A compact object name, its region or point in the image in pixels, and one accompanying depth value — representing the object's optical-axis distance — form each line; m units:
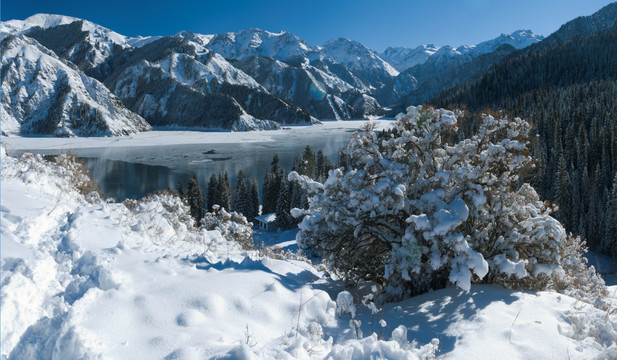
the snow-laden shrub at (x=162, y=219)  9.31
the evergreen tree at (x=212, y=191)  65.06
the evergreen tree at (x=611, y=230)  56.22
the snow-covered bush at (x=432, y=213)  7.29
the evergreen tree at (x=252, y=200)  67.62
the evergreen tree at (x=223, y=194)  64.00
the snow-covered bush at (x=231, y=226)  13.12
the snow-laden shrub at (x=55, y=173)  9.69
